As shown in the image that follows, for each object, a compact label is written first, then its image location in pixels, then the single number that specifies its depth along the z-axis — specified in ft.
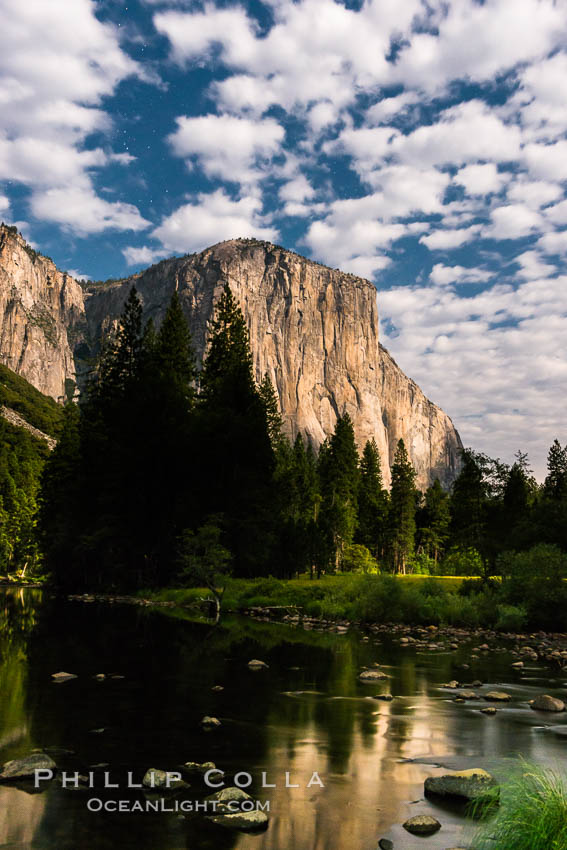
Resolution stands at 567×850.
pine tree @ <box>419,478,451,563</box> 309.83
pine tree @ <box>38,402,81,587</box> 165.48
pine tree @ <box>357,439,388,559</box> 290.76
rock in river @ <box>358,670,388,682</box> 47.65
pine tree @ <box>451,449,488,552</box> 136.05
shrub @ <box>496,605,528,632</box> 85.87
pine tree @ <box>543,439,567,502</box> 200.58
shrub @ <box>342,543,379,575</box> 240.10
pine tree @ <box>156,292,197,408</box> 177.58
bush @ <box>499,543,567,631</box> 87.35
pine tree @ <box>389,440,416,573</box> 281.54
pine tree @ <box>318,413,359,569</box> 244.22
